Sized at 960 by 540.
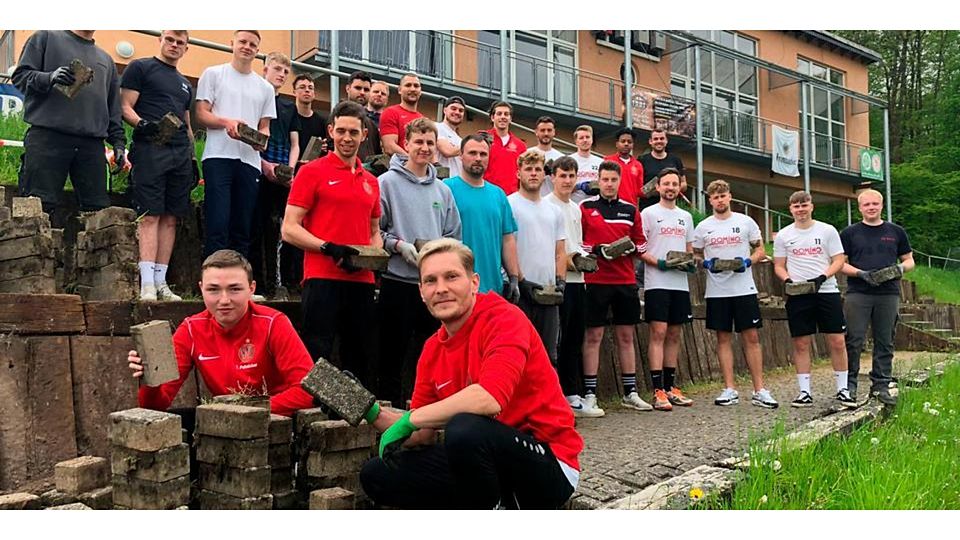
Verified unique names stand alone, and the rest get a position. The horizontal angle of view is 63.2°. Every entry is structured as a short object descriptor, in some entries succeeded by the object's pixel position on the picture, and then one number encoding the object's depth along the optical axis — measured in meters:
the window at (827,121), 18.98
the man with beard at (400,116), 5.96
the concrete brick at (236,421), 3.05
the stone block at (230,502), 3.08
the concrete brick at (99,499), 3.06
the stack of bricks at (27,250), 4.18
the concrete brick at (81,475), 3.09
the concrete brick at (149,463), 2.95
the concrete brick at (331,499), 3.05
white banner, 18.11
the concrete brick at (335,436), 3.29
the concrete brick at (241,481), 3.08
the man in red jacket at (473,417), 2.87
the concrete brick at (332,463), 3.30
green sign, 15.45
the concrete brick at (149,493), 2.96
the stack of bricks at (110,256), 4.46
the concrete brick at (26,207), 4.27
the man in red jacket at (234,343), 3.51
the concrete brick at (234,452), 3.07
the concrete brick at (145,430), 2.92
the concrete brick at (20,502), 2.96
